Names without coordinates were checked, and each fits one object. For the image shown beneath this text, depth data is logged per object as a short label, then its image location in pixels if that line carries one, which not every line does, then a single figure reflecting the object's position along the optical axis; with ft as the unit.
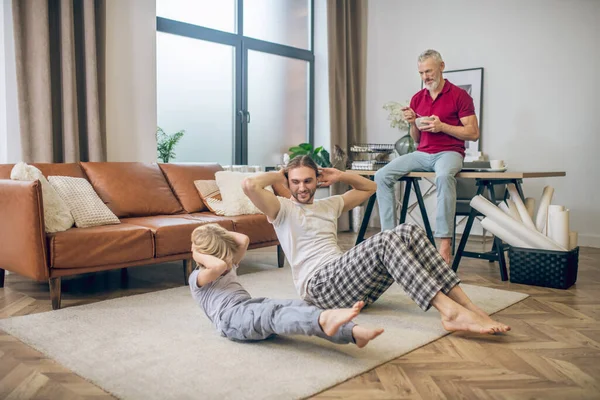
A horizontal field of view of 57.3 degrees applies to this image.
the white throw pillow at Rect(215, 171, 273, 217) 12.21
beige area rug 5.84
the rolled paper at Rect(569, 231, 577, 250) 10.99
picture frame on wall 17.90
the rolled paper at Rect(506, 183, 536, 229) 11.31
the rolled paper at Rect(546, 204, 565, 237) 10.87
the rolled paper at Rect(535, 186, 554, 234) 11.42
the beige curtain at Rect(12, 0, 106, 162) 11.93
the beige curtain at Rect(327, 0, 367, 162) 19.45
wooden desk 11.11
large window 15.94
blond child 6.25
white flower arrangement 17.31
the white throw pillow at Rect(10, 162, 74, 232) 9.15
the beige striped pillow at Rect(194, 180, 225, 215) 12.55
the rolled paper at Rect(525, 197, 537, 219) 12.17
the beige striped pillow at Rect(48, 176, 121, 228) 10.02
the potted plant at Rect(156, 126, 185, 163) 15.52
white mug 12.01
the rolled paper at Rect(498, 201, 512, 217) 11.65
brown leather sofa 8.75
